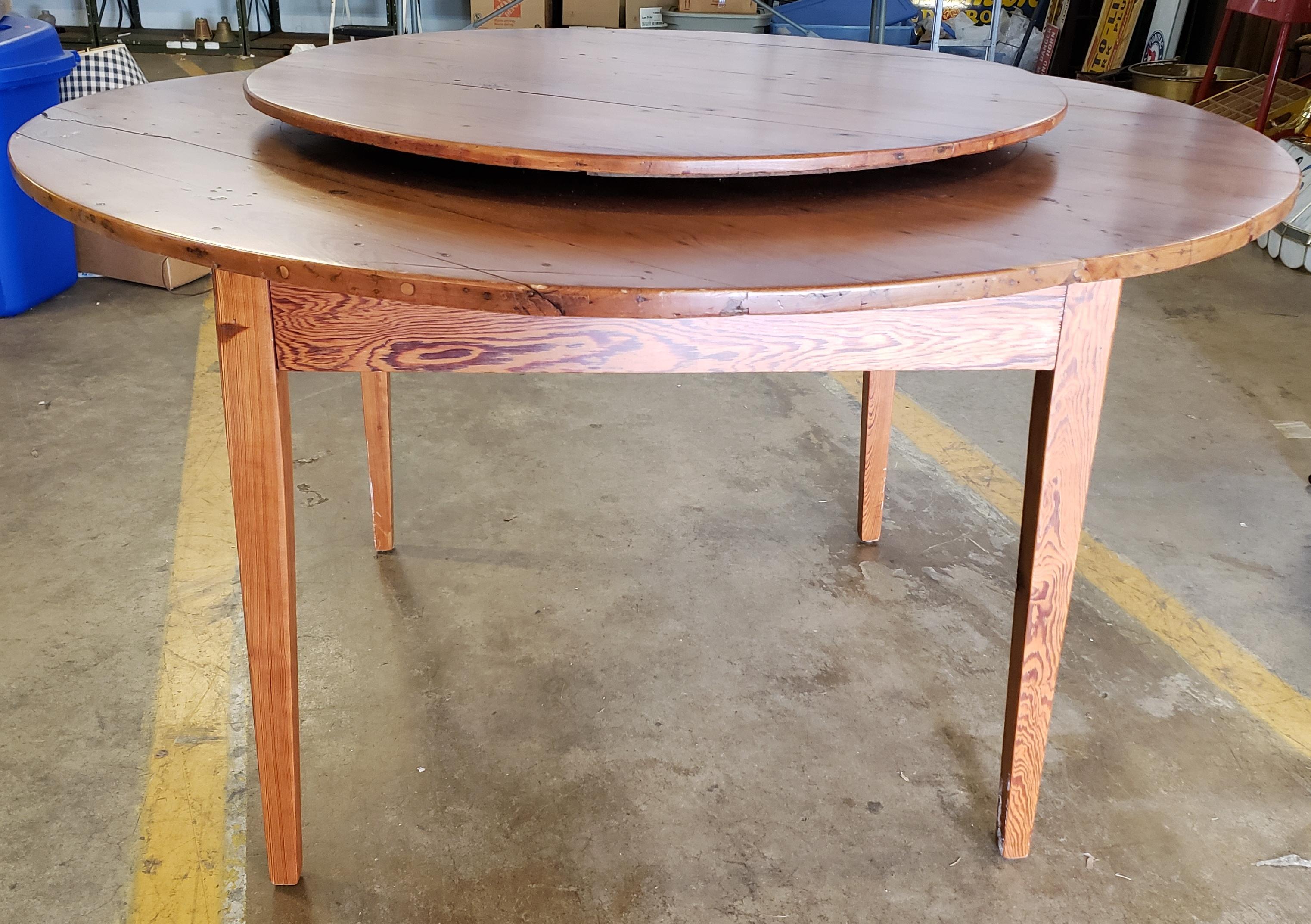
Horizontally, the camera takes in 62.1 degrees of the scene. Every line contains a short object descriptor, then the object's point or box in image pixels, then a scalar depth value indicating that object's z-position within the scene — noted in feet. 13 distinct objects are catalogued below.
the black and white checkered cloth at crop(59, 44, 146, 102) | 11.64
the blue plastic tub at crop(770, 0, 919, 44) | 20.03
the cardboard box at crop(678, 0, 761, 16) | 20.18
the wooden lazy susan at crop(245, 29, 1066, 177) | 3.96
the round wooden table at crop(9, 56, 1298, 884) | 3.24
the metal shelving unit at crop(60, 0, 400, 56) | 24.09
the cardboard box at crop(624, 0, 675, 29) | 20.22
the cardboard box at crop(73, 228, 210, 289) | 11.96
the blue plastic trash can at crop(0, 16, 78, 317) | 10.33
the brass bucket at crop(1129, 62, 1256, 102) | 17.17
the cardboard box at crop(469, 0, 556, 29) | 21.53
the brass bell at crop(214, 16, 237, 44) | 24.68
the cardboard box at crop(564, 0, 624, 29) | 21.39
